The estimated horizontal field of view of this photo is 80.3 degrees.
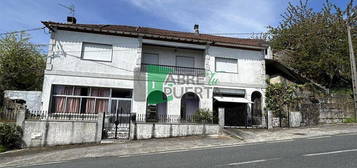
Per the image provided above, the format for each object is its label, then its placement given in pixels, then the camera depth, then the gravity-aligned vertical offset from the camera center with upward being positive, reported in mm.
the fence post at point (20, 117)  11359 -679
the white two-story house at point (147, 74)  14359 +2377
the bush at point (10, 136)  10750 -1622
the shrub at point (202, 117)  13870 -666
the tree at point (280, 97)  15781 +819
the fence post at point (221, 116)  13555 -605
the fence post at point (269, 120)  14352 -830
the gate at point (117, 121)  12430 -956
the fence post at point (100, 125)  11781 -1089
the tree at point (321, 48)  18359 +5591
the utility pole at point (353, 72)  14380 +2523
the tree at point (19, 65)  18438 +3810
